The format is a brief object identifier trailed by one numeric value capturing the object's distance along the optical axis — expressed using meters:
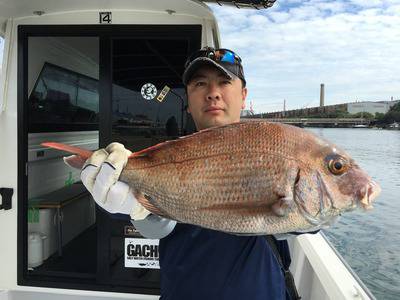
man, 1.38
